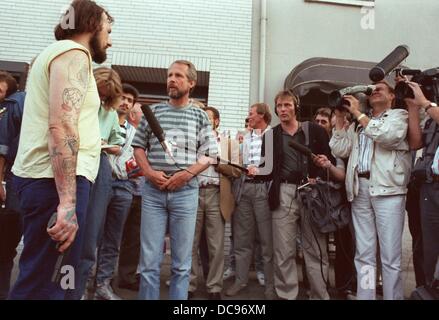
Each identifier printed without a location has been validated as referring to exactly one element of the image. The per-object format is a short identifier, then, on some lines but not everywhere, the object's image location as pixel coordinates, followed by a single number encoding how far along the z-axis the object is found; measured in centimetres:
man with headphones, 344
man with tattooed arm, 159
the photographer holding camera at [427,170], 283
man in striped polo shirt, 274
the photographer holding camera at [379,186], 308
